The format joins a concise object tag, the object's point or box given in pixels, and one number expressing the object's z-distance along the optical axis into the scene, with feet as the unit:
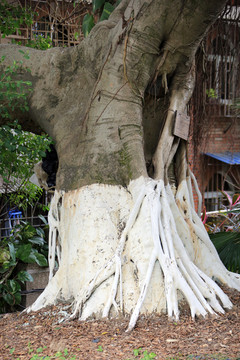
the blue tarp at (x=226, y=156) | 43.70
